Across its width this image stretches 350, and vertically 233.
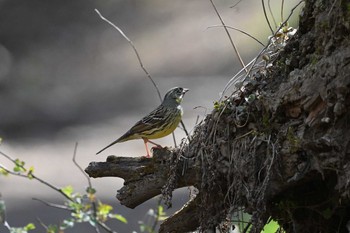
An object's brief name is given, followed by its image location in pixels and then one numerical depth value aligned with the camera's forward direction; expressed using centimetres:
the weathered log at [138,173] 1190
